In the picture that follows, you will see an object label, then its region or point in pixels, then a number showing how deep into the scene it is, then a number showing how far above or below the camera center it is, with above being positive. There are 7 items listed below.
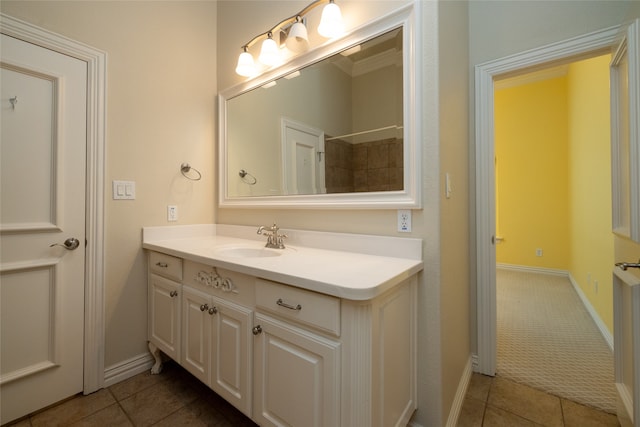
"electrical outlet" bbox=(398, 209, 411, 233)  1.27 -0.02
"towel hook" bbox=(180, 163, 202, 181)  1.99 +0.34
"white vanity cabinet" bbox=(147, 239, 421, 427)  0.87 -0.49
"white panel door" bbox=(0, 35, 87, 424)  1.35 -0.05
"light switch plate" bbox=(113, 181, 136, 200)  1.68 +0.16
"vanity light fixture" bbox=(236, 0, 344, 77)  1.44 +1.05
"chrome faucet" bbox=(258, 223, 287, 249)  1.66 -0.13
